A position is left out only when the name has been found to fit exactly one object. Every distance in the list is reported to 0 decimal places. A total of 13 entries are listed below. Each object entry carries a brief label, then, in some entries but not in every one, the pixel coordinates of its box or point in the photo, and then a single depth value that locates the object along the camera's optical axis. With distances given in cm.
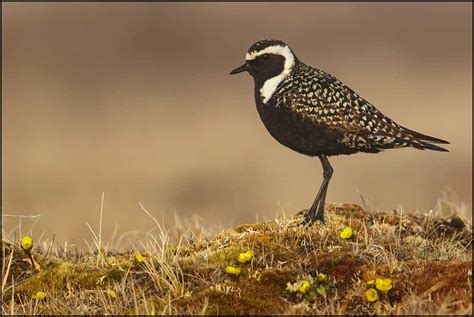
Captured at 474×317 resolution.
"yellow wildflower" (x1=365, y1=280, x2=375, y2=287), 1076
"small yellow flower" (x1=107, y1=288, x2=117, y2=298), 1112
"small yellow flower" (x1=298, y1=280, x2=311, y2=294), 1065
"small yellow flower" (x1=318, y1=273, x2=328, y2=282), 1101
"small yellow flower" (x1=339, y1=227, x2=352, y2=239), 1245
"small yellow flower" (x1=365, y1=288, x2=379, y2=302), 1062
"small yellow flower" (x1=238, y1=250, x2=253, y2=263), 1161
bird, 1494
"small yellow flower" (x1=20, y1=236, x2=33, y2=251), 1252
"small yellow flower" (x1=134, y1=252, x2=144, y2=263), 1206
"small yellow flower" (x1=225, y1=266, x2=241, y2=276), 1125
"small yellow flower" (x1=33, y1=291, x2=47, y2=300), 1159
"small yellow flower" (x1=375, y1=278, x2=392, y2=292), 1064
